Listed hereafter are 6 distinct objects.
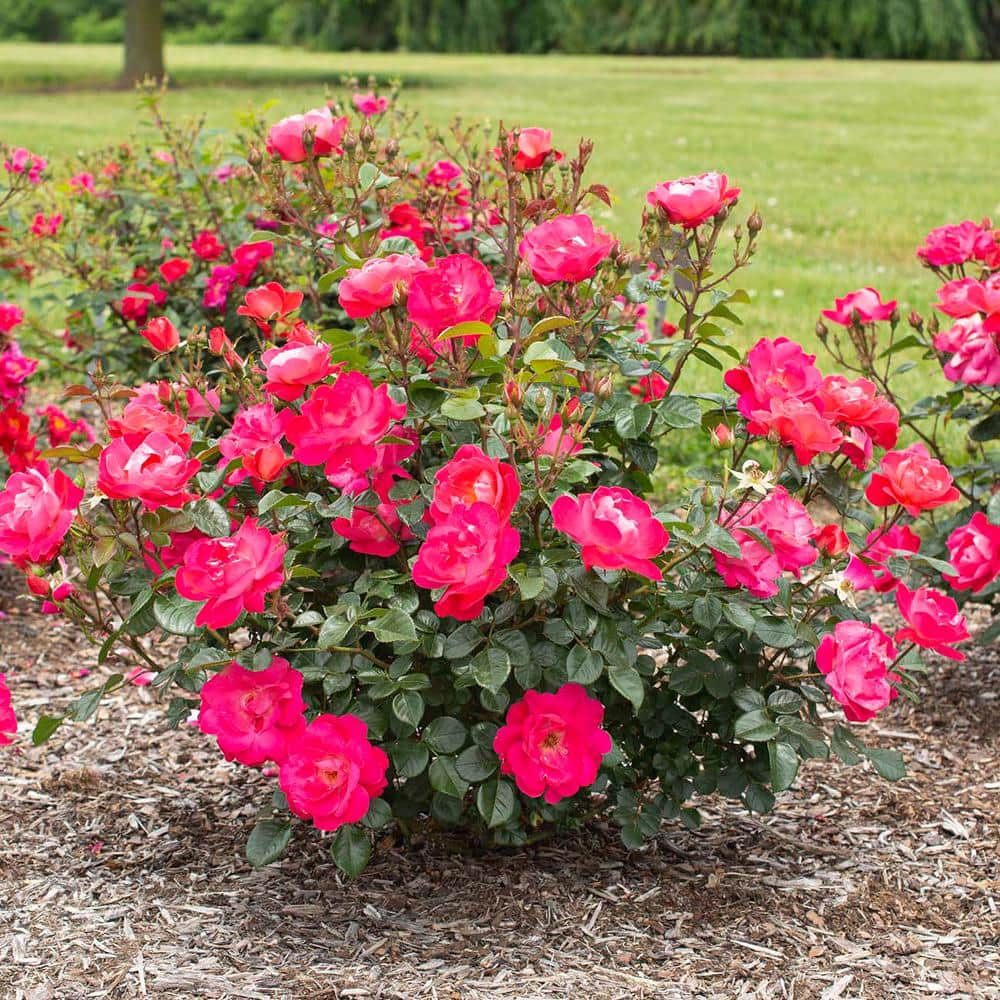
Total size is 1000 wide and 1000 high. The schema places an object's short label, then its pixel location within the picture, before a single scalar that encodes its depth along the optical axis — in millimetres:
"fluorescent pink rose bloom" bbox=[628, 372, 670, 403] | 2188
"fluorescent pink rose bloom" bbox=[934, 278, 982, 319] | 2506
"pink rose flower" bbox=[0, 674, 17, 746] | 1976
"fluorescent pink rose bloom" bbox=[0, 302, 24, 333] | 3215
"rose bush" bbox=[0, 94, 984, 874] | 1772
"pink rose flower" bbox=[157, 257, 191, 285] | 3596
